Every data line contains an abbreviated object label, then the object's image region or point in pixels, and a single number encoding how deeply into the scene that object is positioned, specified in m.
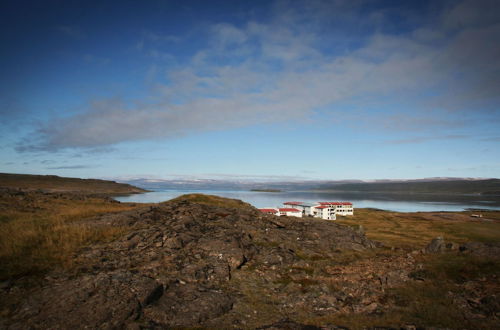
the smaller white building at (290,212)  90.27
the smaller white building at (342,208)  113.29
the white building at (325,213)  97.26
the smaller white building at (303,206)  107.30
